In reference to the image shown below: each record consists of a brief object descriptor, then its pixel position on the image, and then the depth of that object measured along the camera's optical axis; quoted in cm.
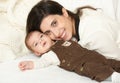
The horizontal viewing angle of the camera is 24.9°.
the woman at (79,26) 138
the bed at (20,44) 127
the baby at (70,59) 123
